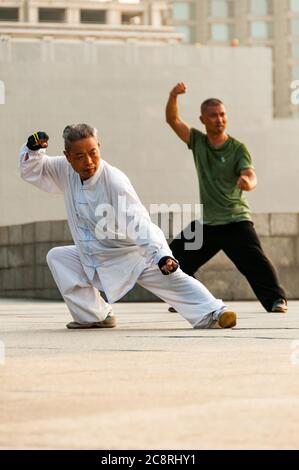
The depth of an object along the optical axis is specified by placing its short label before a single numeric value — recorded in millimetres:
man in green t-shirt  9750
